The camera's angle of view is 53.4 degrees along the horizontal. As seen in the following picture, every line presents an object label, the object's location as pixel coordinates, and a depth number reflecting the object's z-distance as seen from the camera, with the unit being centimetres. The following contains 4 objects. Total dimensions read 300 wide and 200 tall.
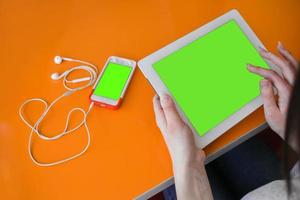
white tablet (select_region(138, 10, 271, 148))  61
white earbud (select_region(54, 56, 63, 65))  71
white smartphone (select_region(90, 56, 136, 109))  65
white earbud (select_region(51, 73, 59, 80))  69
